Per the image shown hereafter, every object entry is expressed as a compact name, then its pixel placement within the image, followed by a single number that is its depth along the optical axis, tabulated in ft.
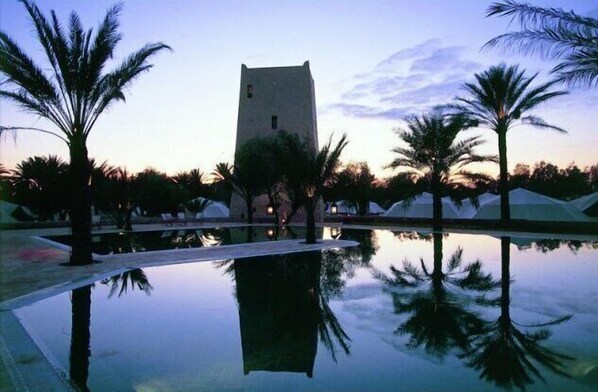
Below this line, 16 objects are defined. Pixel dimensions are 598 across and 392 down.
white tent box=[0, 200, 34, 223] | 103.23
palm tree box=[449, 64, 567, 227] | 65.21
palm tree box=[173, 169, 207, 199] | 186.39
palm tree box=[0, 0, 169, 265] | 35.24
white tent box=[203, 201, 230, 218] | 147.84
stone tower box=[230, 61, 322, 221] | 118.62
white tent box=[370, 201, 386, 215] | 174.81
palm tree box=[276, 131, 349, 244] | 55.21
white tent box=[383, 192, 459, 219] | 107.76
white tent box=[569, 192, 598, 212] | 93.15
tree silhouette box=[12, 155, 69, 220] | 99.91
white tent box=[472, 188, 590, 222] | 81.30
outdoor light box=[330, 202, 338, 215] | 157.61
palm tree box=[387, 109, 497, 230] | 71.41
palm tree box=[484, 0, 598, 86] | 28.91
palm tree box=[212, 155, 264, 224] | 99.19
